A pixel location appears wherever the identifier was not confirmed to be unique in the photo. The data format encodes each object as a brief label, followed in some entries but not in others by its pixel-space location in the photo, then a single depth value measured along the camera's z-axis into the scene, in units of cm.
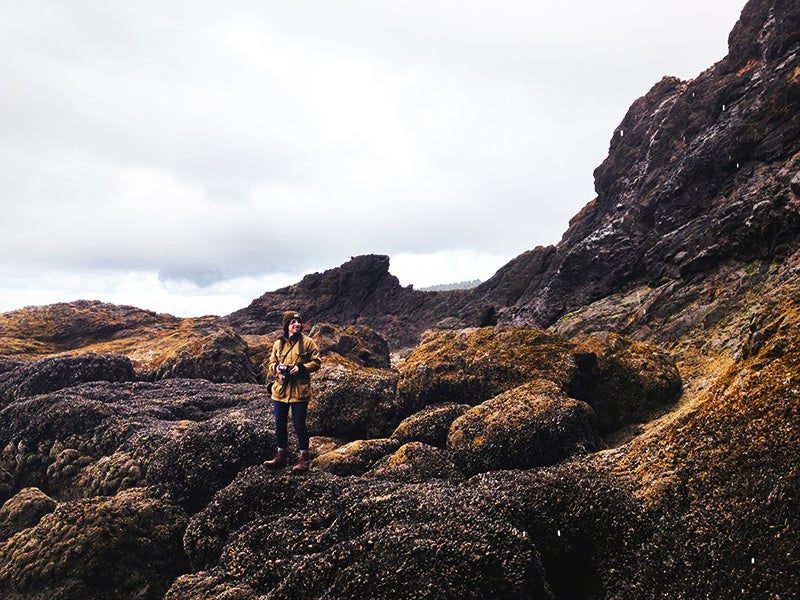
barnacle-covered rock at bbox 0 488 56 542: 1403
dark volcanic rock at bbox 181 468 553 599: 838
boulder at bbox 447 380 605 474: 1346
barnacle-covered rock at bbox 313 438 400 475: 1471
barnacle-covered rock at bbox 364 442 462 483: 1338
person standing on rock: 1413
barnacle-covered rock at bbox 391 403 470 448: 1642
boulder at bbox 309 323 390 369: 4234
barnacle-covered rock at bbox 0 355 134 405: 2623
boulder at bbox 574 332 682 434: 1622
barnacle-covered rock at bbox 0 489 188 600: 1133
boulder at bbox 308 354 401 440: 1935
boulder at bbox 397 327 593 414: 1808
